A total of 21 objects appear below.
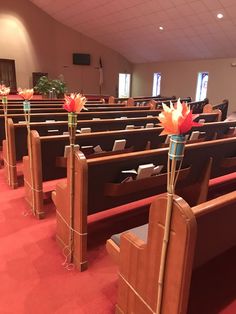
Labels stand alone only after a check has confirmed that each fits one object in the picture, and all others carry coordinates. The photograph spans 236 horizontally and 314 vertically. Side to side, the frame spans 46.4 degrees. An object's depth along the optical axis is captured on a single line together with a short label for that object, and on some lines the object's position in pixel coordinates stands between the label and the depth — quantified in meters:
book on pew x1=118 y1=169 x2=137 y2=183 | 1.81
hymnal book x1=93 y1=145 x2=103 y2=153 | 2.43
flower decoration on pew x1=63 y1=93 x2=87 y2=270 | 1.63
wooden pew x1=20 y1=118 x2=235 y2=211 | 2.25
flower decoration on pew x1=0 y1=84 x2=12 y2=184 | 2.88
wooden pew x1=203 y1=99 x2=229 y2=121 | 4.72
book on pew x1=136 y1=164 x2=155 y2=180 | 1.77
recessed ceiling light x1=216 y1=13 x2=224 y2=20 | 7.66
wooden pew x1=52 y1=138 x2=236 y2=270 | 1.63
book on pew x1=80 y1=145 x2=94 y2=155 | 2.30
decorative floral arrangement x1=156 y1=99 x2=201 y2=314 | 0.92
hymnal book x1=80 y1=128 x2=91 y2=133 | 2.78
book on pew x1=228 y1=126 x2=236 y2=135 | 3.58
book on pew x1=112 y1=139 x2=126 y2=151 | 2.44
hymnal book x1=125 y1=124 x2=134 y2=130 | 3.23
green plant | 7.09
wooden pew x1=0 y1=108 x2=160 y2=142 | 3.42
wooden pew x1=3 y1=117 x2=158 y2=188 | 2.79
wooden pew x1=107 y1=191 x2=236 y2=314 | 0.94
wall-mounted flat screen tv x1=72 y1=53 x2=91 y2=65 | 12.99
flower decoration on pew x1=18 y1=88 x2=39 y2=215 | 2.27
